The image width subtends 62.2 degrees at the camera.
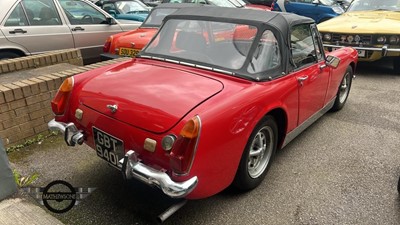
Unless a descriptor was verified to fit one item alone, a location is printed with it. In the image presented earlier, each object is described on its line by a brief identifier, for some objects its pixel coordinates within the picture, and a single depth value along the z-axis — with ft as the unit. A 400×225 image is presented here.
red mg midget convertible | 7.22
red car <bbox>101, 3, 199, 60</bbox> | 18.37
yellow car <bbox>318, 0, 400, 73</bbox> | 20.15
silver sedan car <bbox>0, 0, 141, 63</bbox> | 16.88
